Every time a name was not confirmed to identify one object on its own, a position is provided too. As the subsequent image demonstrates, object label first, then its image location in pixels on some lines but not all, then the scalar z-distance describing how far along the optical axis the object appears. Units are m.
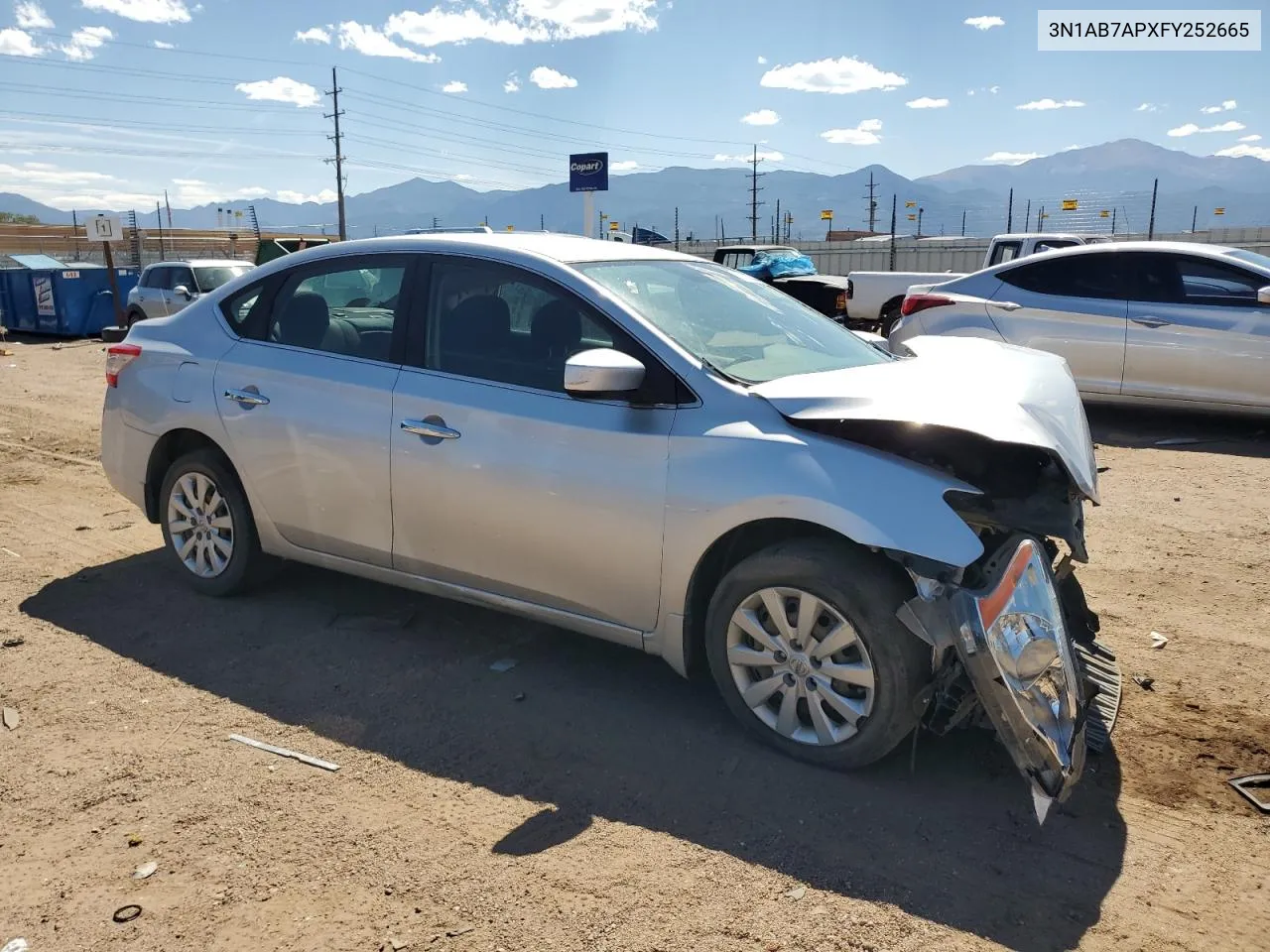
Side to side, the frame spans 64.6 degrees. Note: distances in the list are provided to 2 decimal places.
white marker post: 22.64
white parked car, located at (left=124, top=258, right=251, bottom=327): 18.80
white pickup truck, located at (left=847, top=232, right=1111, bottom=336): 15.32
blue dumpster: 21.98
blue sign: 21.02
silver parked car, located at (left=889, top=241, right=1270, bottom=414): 8.49
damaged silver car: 3.12
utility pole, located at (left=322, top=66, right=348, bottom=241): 59.44
